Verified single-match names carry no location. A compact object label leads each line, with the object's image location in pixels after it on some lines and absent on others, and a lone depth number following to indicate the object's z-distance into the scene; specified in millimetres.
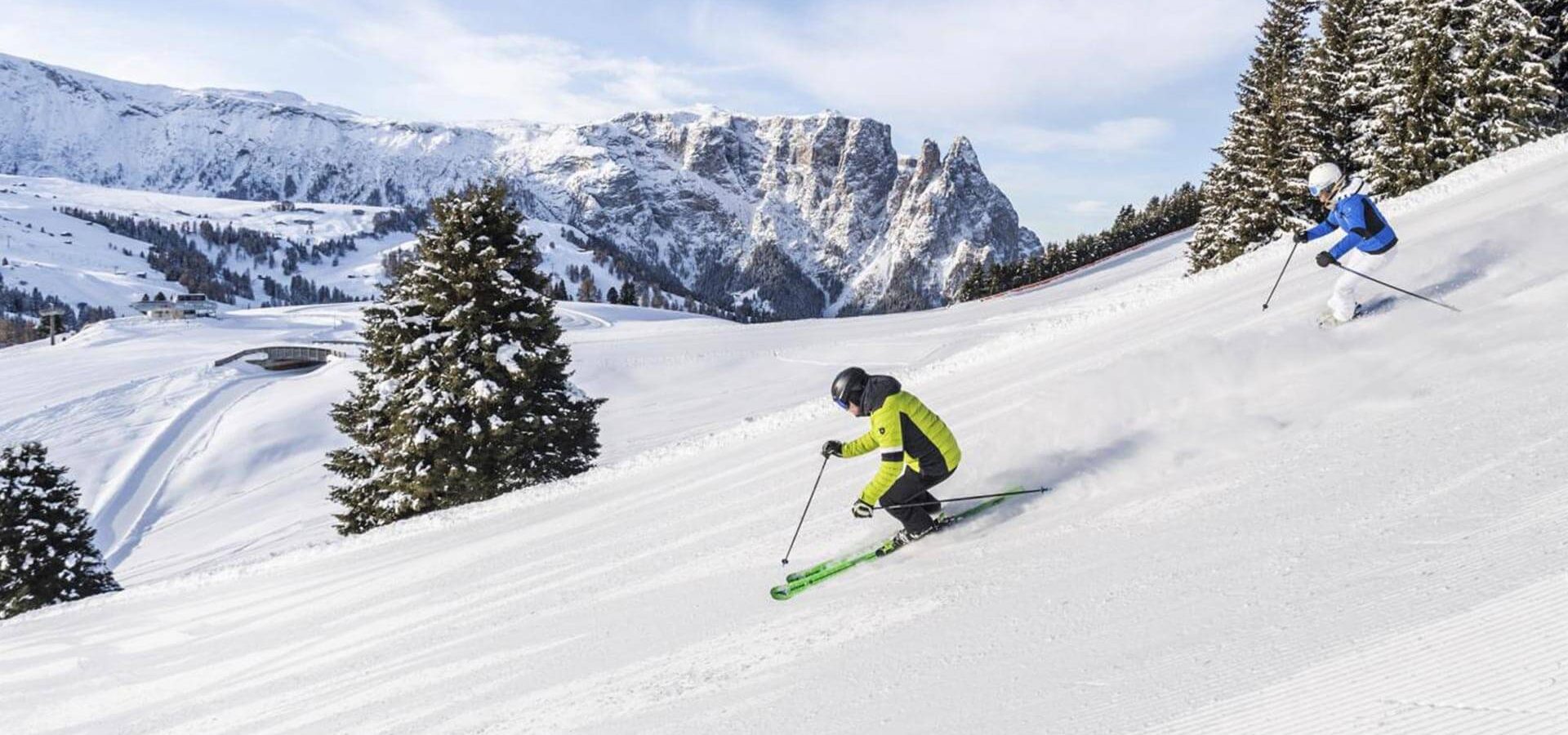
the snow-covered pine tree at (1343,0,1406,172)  26719
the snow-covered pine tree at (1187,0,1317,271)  30375
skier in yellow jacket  7062
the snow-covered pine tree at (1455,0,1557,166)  22734
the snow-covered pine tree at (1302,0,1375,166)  30031
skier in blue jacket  9516
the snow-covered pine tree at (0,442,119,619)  22078
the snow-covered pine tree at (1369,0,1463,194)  24250
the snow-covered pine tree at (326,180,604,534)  17953
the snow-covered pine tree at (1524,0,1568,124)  23625
